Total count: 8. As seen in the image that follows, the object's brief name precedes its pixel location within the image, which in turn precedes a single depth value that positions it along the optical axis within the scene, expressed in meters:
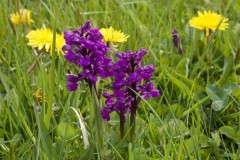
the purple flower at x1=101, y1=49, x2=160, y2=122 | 0.48
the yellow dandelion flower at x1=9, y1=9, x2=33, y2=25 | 0.81
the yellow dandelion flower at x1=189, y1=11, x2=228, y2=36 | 0.75
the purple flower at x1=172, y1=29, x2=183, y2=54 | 0.76
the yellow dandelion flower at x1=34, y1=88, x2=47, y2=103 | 0.59
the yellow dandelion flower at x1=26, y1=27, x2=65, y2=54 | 0.67
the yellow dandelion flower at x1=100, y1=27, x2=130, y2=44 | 0.68
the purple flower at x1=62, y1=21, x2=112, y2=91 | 0.46
